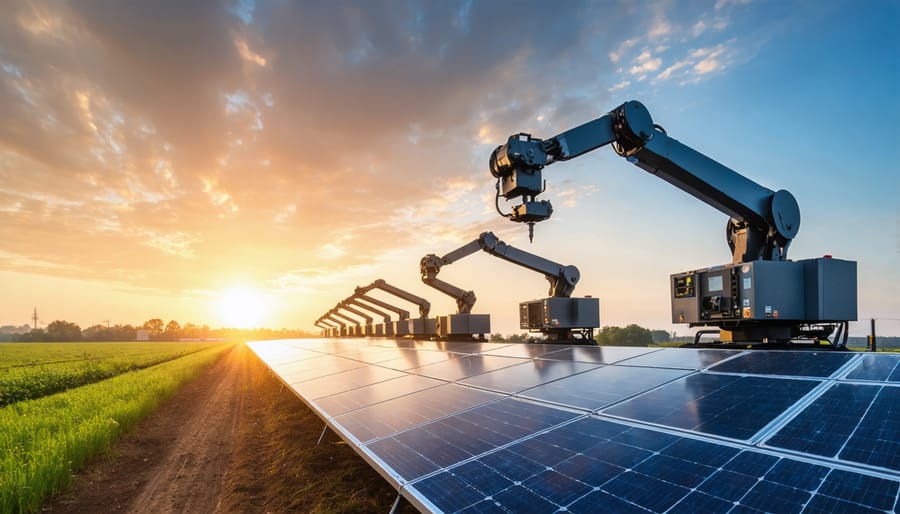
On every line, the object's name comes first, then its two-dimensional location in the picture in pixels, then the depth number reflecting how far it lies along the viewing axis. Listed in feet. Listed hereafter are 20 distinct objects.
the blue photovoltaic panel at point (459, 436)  12.21
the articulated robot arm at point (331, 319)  252.26
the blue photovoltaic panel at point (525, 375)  19.70
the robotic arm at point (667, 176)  29.96
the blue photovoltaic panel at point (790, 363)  16.10
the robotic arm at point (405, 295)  118.14
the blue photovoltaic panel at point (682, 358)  20.00
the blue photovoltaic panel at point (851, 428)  9.12
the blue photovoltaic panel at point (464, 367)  24.52
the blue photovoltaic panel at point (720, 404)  11.64
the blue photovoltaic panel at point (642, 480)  7.96
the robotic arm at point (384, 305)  142.20
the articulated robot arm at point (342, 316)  227.03
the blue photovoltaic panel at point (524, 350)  30.65
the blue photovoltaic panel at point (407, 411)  15.94
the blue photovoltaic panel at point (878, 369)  14.10
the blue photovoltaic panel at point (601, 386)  15.71
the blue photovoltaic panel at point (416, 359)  31.48
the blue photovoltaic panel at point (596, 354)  24.58
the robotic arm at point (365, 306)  164.04
